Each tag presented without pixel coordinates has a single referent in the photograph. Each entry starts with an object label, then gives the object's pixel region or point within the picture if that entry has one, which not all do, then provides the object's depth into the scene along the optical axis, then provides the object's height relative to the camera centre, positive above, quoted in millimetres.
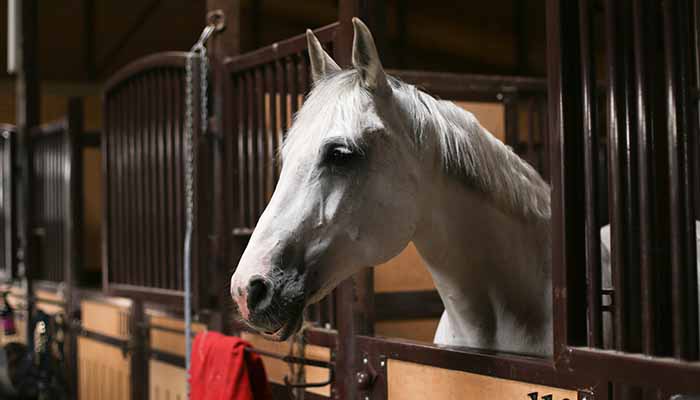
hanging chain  5659 +342
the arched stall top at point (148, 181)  5935 +188
